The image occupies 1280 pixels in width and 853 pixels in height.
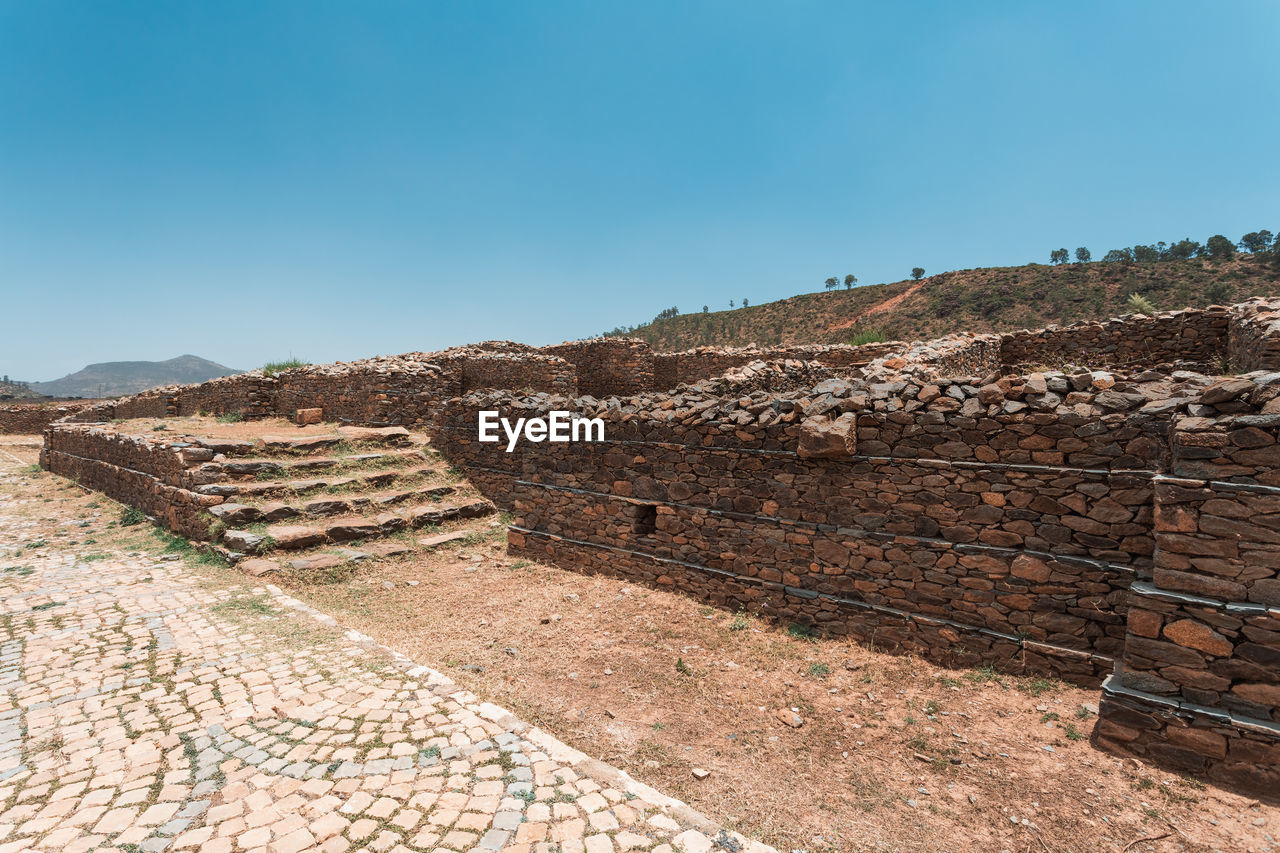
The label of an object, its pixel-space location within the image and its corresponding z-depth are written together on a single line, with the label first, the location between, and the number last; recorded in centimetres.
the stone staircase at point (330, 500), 851
